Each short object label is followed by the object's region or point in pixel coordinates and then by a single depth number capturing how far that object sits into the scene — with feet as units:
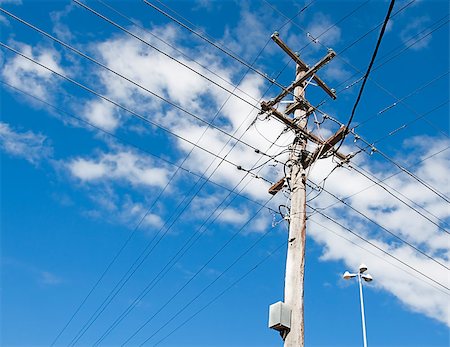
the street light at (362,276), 53.93
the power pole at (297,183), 22.53
